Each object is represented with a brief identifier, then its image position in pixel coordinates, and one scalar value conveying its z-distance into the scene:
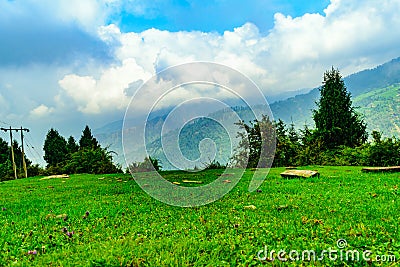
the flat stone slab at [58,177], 20.55
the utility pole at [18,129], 38.48
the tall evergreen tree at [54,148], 53.94
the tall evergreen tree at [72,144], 54.35
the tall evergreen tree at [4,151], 50.19
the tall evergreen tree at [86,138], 54.01
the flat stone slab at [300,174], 13.42
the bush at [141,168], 19.71
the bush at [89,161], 27.00
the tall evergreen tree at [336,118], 32.53
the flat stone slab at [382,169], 14.61
